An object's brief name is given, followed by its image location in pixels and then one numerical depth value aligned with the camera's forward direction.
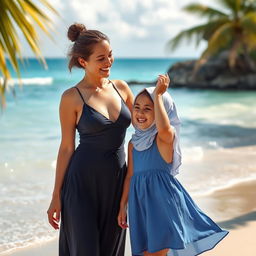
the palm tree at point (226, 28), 23.77
